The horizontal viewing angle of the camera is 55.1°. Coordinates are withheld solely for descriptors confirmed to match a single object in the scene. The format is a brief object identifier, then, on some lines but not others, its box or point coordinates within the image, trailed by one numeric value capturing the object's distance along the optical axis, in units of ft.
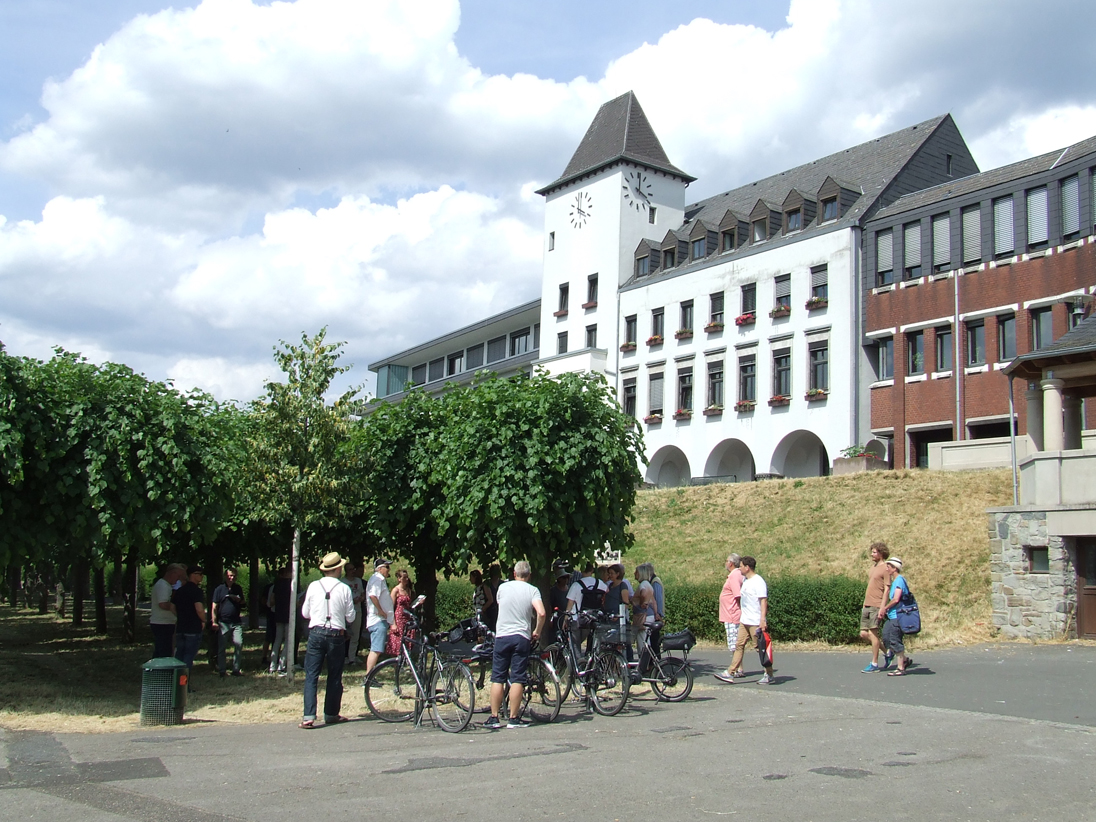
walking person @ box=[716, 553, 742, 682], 45.98
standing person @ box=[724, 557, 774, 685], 43.98
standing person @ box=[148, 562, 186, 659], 45.19
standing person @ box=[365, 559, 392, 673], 41.63
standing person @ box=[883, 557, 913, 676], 44.96
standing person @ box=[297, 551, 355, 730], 34.68
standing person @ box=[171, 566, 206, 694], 43.80
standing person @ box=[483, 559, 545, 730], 33.65
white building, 126.41
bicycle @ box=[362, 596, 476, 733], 34.01
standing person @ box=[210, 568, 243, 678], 52.21
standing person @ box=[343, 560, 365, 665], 52.70
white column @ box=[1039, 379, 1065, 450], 68.69
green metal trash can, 36.09
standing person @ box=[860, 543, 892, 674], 45.39
